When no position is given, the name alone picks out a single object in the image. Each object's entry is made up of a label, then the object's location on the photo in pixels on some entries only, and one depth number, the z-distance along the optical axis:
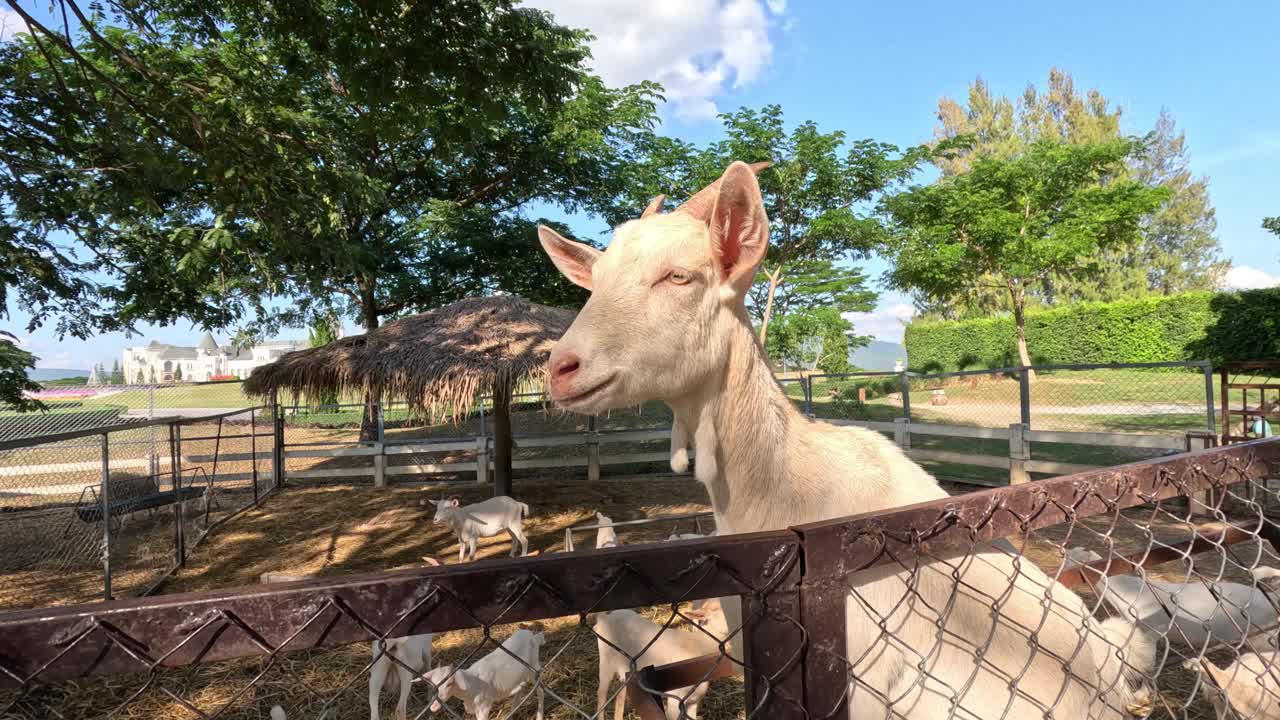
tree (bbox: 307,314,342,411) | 13.53
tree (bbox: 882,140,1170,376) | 17.36
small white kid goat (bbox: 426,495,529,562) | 6.32
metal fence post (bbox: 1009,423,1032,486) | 8.00
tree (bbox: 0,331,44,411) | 6.04
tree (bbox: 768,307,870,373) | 26.80
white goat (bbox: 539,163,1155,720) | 1.32
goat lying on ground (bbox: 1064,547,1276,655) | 3.27
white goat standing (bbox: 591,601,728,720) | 2.89
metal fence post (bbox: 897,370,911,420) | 9.73
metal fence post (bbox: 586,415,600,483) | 10.70
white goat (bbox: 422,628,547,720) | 2.96
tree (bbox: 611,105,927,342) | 15.85
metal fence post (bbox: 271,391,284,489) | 10.83
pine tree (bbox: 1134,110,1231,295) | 35.34
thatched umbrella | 7.22
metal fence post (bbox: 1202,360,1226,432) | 6.75
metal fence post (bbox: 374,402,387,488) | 10.58
